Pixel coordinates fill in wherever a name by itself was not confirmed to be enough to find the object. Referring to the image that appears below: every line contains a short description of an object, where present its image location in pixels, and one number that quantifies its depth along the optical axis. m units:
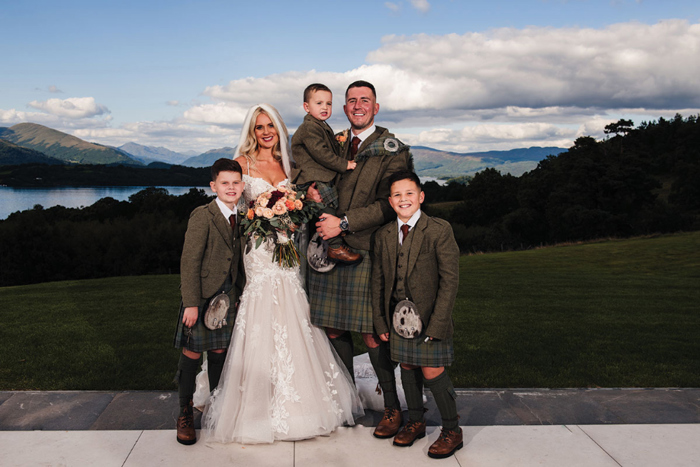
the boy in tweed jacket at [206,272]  3.80
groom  3.81
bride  3.89
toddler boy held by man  3.77
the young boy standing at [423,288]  3.57
